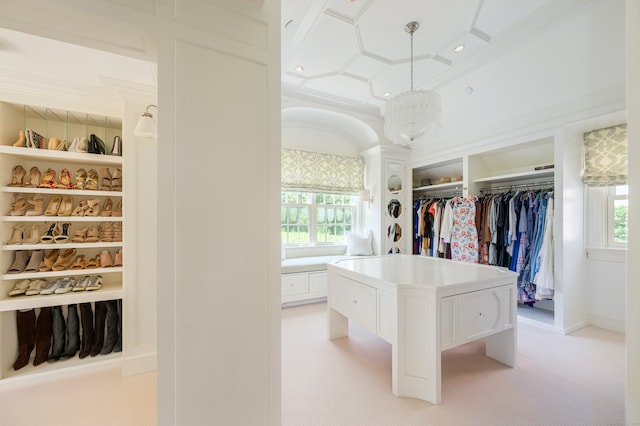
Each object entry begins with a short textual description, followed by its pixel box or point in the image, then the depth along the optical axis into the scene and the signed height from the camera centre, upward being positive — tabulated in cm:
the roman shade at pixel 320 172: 431 +71
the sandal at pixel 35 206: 210 +5
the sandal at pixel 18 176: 208 +30
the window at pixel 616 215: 291 -3
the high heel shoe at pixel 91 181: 228 +28
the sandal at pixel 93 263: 227 -45
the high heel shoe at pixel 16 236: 206 -19
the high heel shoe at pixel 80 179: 226 +30
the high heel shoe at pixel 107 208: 232 +4
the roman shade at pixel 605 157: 273 +61
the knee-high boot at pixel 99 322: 227 -97
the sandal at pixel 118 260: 232 -43
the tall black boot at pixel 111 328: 227 -102
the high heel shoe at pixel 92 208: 227 +4
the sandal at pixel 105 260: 227 -42
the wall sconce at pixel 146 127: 178 +59
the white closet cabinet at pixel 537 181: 286 +45
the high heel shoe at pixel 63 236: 217 -20
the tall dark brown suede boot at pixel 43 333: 214 -101
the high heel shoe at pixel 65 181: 219 +27
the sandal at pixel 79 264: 222 -44
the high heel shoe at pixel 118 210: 233 +2
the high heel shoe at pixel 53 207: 217 +5
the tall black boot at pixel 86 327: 223 -100
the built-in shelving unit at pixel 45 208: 201 +1
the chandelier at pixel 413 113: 241 +95
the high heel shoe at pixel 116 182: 234 +28
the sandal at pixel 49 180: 212 +27
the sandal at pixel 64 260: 217 -41
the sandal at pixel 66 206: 219 +6
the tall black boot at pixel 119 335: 232 -111
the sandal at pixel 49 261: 214 -41
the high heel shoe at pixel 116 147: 233 +59
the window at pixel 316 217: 452 -8
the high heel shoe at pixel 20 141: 205 +57
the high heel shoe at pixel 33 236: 210 -19
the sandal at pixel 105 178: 234 +32
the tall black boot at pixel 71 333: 222 -104
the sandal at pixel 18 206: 207 +5
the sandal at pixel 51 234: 214 -18
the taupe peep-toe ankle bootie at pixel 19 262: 206 -40
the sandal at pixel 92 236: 227 -21
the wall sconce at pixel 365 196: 472 +30
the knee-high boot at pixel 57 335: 219 -104
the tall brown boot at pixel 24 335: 209 -100
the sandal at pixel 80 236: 224 -21
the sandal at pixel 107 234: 231 -19
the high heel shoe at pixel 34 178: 210 +29
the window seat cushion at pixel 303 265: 369 -76
